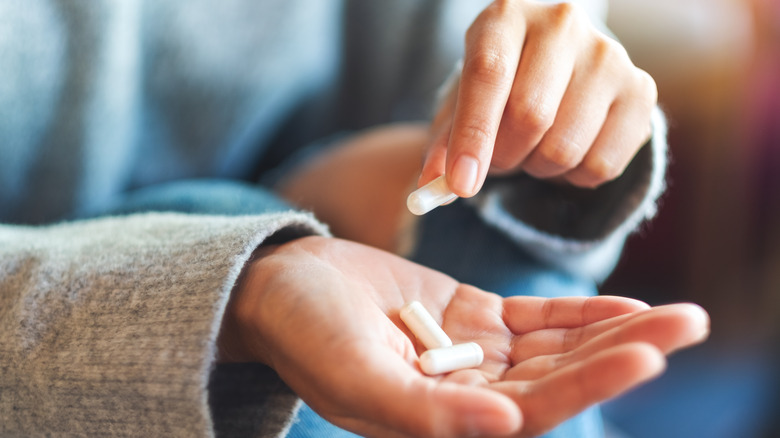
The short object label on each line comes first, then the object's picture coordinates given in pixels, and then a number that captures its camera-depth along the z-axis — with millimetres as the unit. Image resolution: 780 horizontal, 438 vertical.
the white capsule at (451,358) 337
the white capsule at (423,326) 355
